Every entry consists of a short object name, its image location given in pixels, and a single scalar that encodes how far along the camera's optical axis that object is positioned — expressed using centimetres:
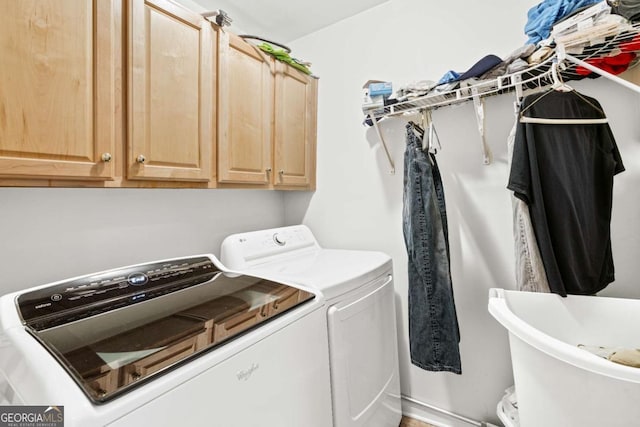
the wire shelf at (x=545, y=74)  107
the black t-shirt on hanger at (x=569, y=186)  117
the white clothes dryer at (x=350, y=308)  130
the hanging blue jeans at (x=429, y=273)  149
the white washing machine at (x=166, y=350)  65
